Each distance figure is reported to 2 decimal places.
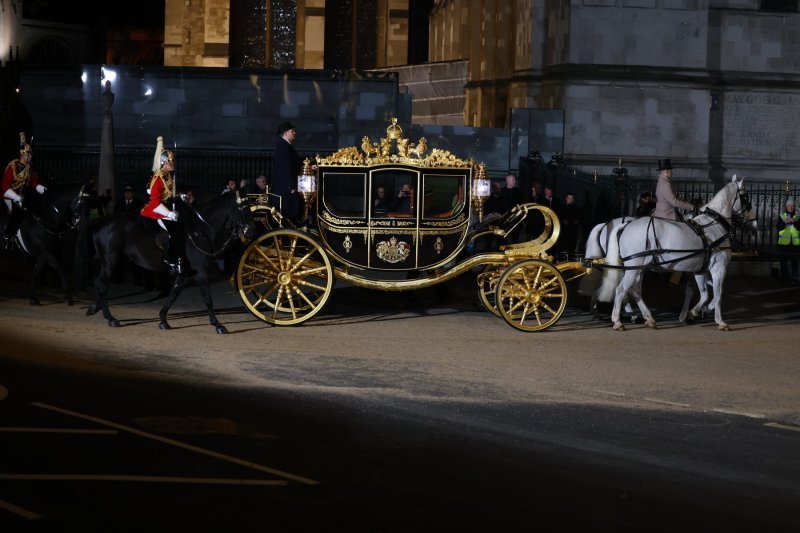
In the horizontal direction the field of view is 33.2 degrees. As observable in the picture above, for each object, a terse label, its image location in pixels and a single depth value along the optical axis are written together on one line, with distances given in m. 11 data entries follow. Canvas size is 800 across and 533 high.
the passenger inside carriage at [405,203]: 17.27
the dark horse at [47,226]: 18.67
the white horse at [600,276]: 17.42
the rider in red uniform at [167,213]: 16.27
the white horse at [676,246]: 17.34
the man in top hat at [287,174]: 17.25
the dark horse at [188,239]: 16.25
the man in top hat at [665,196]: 17.92
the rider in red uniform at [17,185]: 18.95
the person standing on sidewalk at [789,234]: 23.67
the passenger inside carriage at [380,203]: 17.24
